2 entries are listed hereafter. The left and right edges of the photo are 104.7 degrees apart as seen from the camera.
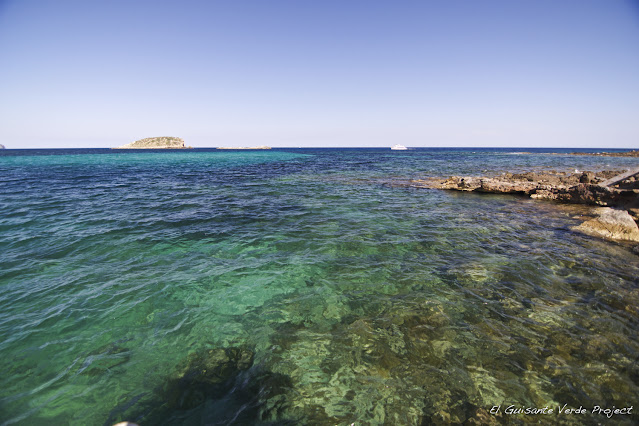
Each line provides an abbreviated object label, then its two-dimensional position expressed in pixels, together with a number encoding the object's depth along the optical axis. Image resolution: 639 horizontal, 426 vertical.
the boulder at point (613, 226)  10.05
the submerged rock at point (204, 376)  3.95
